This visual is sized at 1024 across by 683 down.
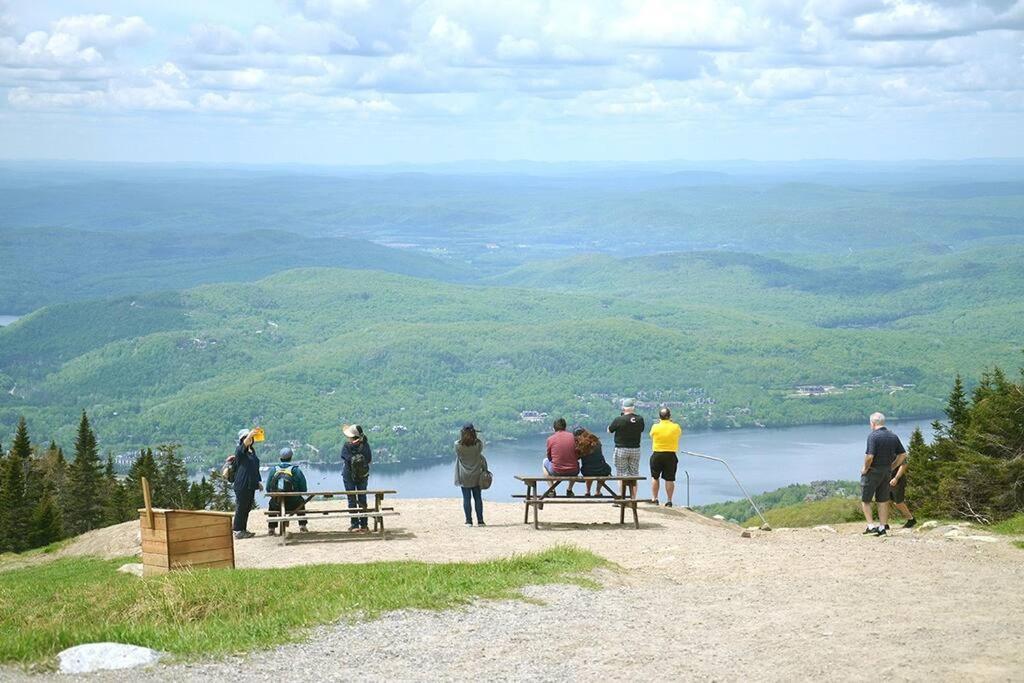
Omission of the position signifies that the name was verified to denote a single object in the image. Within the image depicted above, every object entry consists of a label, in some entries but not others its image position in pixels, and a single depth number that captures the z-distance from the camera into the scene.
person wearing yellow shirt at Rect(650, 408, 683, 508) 23.20
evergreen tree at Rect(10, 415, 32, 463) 63.69
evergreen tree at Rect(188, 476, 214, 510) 60.25
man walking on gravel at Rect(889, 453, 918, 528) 20.12
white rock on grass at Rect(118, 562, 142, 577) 19.34
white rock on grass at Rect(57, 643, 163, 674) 11.34
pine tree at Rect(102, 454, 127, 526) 58.11
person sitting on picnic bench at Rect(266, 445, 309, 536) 21.78
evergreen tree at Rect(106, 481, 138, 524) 56.78
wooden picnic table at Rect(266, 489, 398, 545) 20.89
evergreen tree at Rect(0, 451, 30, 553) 52.94
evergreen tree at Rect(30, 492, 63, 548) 52.12
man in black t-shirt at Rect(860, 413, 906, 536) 19.25
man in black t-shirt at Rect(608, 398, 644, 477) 23.67
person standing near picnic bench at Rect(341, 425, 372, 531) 21.92
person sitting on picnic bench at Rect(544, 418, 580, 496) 23.23
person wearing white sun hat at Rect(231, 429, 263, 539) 21.56
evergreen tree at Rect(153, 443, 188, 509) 65.00
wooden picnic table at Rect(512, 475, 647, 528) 21.53
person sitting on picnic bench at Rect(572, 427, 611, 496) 23.69
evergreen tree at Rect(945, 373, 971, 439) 40.09
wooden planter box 17.20
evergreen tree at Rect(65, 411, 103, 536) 62.84
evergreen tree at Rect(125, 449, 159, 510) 59.35
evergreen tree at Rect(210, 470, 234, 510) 69.81
